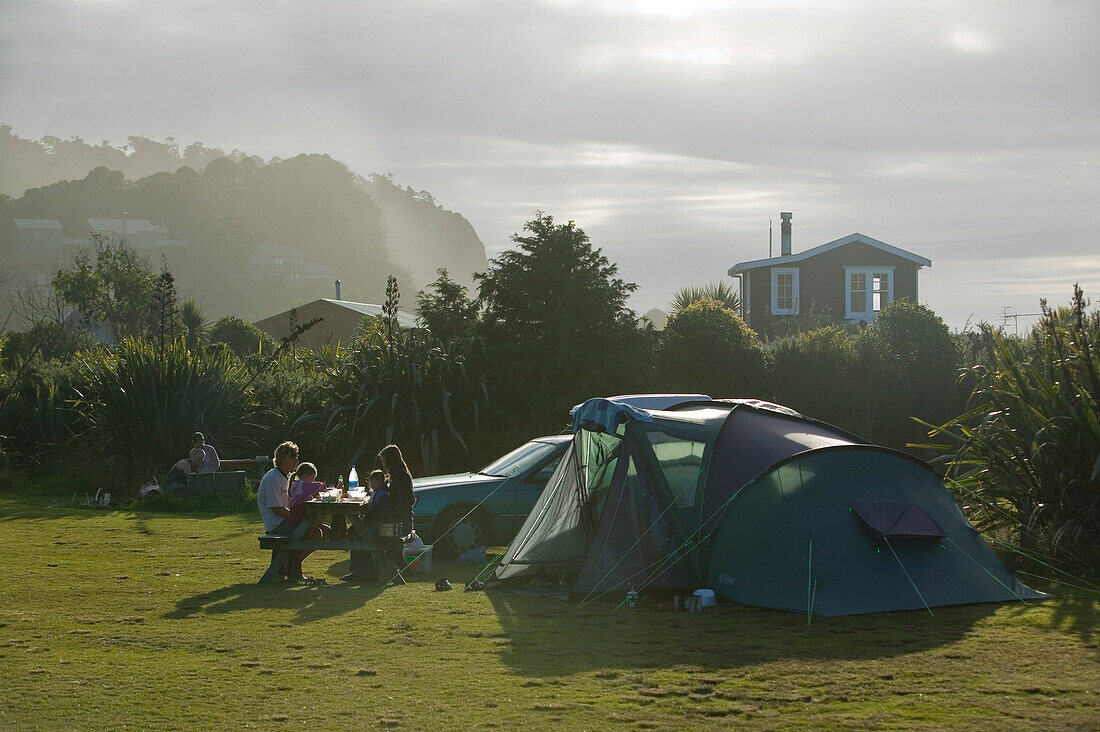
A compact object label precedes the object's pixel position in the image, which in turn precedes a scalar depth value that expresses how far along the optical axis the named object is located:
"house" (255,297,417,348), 55.30
